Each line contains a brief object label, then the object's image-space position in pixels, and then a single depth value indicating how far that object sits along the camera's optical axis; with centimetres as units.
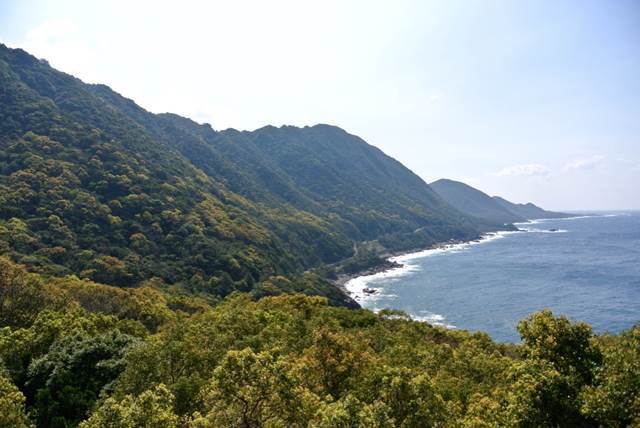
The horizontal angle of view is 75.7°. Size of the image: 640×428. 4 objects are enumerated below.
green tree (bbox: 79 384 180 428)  1811
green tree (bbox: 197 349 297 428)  2041
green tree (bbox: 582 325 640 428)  1446
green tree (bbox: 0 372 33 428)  2397
